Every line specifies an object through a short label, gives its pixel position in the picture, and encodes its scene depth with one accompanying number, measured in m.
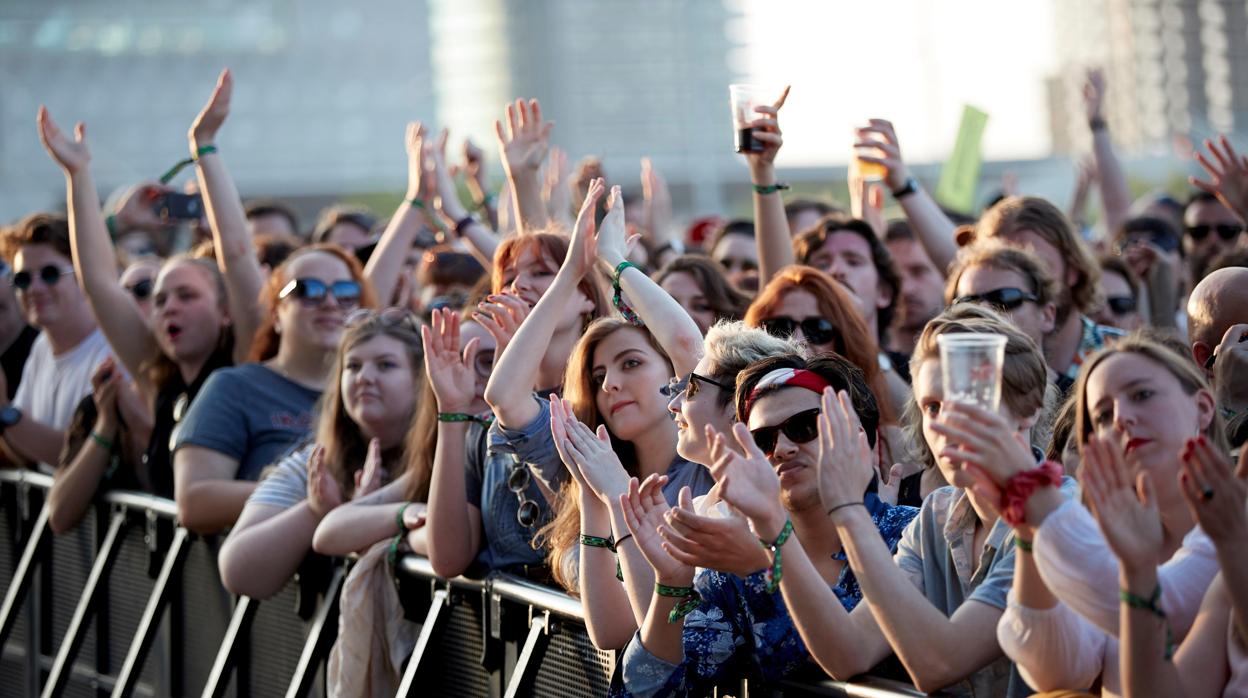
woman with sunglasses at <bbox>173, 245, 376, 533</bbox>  13.76
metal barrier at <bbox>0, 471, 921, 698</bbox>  9.94
